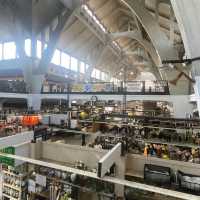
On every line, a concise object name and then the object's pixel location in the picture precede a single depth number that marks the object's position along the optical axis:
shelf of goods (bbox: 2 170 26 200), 4.32
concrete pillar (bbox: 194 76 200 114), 2.45
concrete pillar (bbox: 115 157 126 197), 3.74
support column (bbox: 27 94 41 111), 14.82
